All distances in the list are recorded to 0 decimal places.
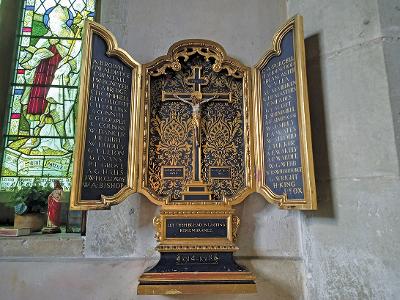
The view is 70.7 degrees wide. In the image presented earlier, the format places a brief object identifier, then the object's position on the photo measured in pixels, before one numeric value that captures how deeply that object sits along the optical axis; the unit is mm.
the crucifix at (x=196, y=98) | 2226
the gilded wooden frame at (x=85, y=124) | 1883
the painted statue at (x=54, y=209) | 2299
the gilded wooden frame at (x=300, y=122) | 1880
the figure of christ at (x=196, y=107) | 2246
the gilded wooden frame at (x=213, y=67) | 2191
